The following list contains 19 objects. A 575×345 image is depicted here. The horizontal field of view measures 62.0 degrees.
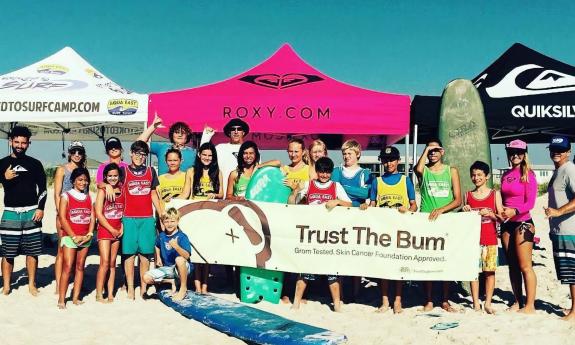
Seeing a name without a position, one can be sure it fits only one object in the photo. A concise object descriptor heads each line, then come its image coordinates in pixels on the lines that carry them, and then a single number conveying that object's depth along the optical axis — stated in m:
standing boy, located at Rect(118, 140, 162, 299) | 4.64
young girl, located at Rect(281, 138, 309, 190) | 4.73
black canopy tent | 6.28
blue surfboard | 3.51
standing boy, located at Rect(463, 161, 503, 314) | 4.39
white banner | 4.47
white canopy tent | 6.62
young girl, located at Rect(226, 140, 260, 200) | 4.80
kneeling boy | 4.70
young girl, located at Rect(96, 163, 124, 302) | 4.53
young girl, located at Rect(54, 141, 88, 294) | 4.83
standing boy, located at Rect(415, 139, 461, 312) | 4.51
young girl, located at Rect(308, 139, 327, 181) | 4.95
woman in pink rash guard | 4.35
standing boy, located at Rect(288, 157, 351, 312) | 4.47
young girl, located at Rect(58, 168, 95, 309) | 4.46
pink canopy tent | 6.65
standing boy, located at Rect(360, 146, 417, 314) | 4.53
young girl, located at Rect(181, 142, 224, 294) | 4.89
